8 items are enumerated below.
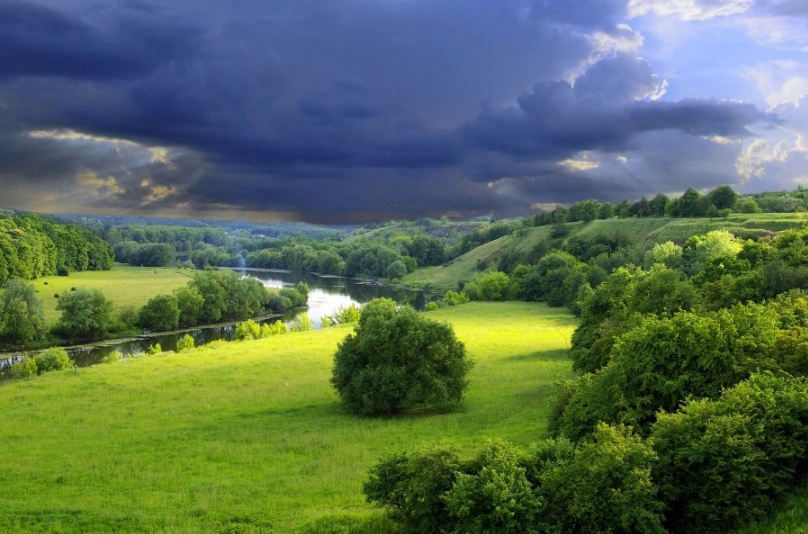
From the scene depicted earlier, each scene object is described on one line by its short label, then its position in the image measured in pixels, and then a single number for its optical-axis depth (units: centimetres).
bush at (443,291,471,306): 12462
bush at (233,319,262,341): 8856
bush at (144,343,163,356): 7676
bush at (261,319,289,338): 8828
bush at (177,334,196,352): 7896
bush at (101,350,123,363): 6939
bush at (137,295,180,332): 10131
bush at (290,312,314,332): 9644
